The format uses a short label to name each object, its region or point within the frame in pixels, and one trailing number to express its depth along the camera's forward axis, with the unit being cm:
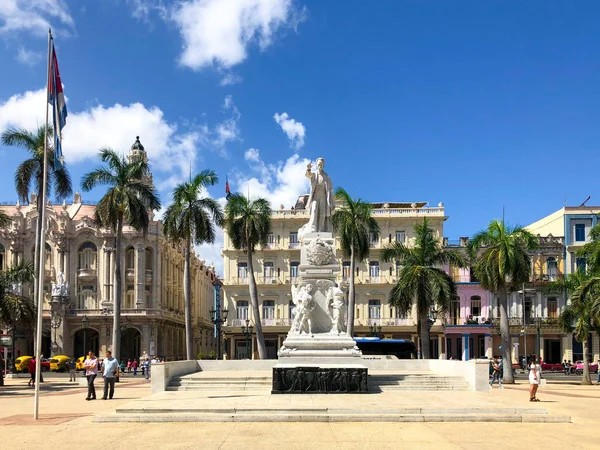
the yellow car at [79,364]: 5428
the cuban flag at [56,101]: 1888
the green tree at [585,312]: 3666
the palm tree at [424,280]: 4316
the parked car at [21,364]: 5484
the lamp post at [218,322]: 5350
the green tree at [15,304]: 3425
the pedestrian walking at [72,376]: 4041
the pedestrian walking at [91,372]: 2331
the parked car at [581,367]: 5525
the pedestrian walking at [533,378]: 2187
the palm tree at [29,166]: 4450
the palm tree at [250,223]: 4747
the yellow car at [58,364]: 5662
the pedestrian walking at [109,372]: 2331
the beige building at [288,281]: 6594
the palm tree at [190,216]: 4616
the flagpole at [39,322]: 1659
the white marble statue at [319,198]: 2491
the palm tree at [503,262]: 3724
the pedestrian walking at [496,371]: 3240
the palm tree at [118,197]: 4331
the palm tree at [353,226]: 4697
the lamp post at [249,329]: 6394
